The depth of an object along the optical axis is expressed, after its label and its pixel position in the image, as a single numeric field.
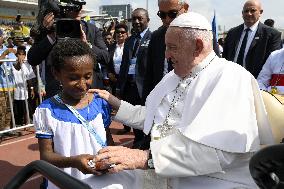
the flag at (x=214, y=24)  7.00
